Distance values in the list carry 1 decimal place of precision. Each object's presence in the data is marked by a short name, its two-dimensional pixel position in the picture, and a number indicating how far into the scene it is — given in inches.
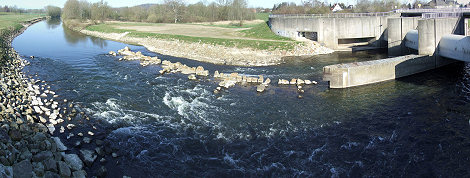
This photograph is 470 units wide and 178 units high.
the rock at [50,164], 625.0
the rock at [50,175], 590.9
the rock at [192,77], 1425.9
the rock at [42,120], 927.4
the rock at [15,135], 733.9
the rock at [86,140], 816.3
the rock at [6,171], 548.4
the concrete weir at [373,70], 1270.9
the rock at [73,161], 685.9
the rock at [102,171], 679.7
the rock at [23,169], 574.2
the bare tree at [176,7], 4356.8
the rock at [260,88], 1236.5
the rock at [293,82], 1321.4
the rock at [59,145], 765.3
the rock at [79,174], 642.0
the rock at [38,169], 597.6
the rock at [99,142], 807.3
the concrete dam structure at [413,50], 1278.3
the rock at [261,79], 1346.9
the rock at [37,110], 998.3
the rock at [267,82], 1328.7
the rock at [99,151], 762.8
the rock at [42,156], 655.1
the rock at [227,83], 1296.8
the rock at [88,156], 718.0
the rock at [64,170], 622.8
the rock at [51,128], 862.1
